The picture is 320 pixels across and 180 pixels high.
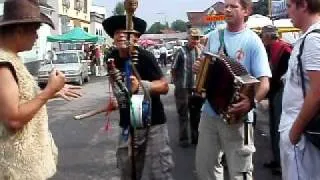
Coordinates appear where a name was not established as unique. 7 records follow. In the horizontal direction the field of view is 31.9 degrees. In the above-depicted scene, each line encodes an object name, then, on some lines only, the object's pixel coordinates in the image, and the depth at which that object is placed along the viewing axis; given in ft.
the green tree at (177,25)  501.56
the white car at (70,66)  81.97
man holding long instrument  14.37
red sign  67.64
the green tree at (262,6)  232.94
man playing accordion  14.98
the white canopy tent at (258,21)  61.41
